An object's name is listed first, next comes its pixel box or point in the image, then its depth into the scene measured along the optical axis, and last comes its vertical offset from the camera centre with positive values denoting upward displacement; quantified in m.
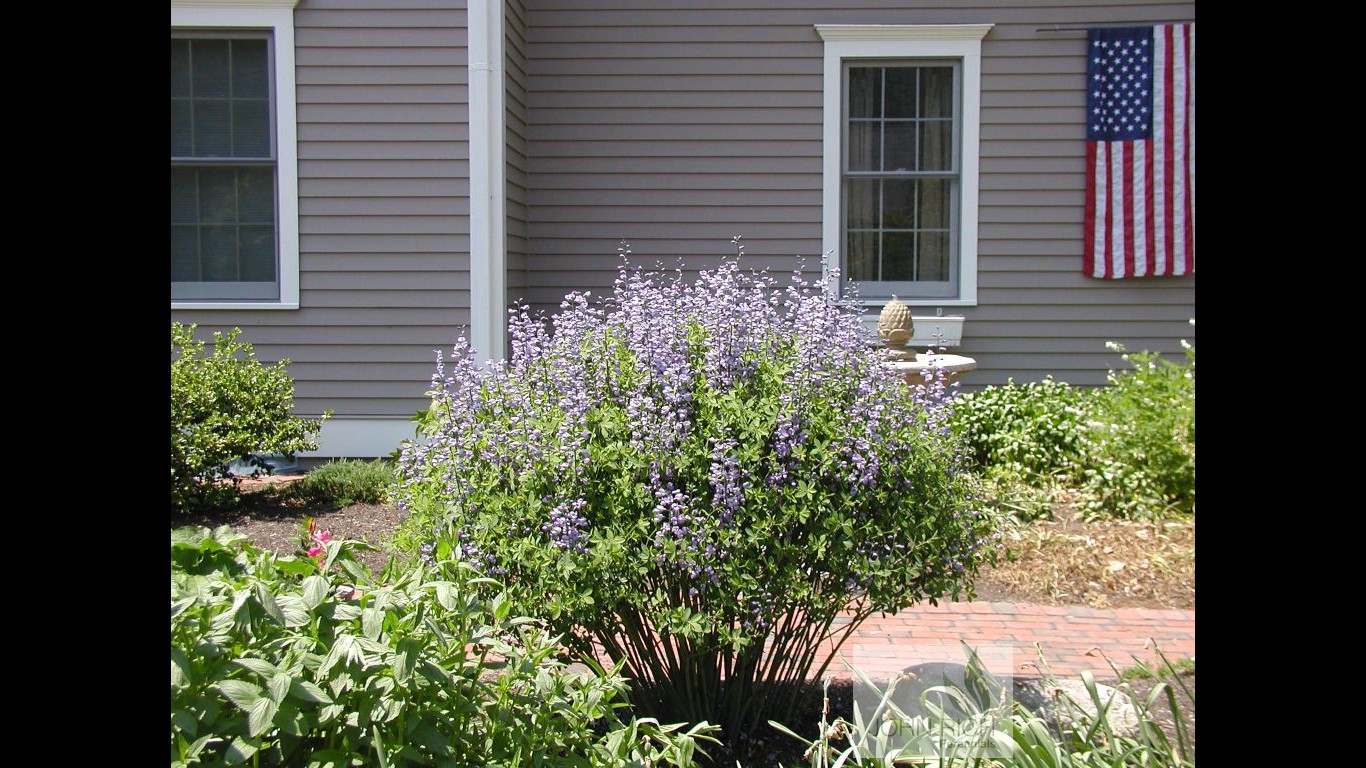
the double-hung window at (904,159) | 9.13 +1.31
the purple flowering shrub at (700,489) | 3.26 -0.47
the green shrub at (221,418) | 7.10 -0.59
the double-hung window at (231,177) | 8.45 +1.05
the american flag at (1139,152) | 9.03 +1.34
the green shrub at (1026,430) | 8.06 -0.73
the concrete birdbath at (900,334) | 8.05 -0.07
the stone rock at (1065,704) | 3.51 -1.22
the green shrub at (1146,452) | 7.24 -0.79
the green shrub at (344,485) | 7.46 -1.03
